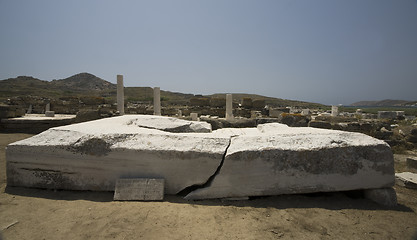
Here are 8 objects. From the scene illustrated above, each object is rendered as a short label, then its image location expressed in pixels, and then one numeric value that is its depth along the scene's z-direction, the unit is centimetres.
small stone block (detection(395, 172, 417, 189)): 298
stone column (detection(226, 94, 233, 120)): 1424
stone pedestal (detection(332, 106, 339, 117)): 1600
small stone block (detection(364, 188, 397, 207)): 221
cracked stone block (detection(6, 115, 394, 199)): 219
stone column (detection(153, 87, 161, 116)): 1361
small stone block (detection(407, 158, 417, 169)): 397
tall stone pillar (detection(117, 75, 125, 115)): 1278
